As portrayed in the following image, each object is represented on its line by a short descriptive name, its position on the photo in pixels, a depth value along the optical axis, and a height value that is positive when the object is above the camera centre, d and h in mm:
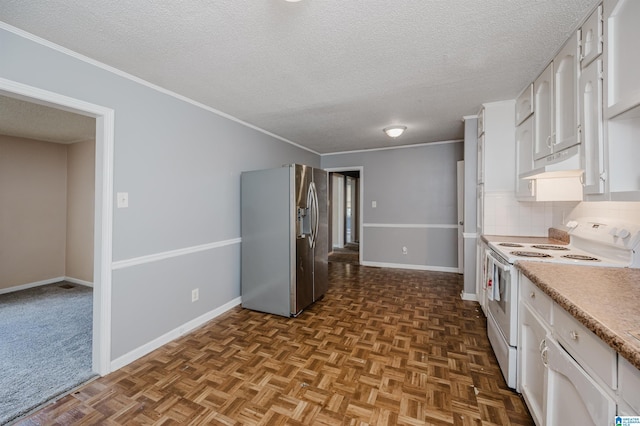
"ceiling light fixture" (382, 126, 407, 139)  3691 +1148
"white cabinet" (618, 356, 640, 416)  710 -468
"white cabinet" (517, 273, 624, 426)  822 -590
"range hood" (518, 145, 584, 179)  1637 +338
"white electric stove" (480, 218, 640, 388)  1579 -277
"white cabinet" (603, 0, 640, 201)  1228 +523
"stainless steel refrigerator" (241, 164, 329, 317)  2984 -292
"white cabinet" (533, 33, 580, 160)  1684 +790
